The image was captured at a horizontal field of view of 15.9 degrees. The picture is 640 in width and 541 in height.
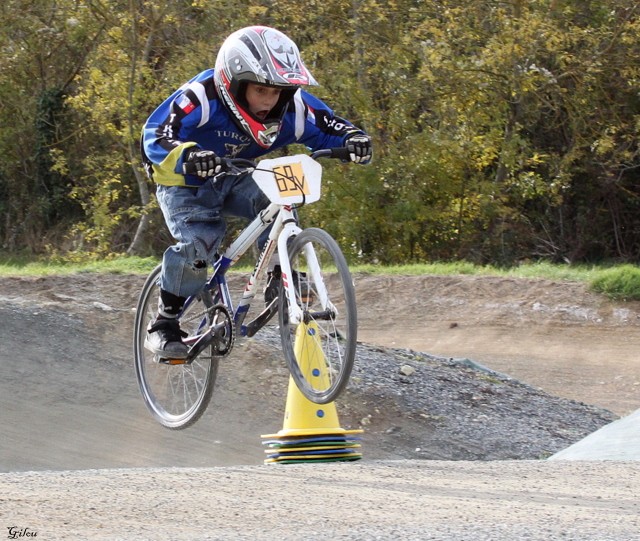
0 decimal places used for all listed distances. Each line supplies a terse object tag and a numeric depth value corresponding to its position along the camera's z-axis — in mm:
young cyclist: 12558
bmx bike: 12275
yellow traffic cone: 14163
